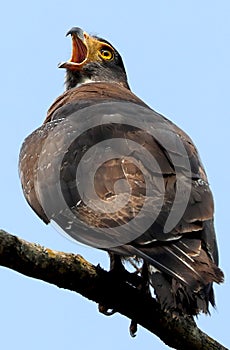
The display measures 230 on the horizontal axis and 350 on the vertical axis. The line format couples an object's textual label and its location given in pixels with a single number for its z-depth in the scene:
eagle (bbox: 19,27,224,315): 13.42
